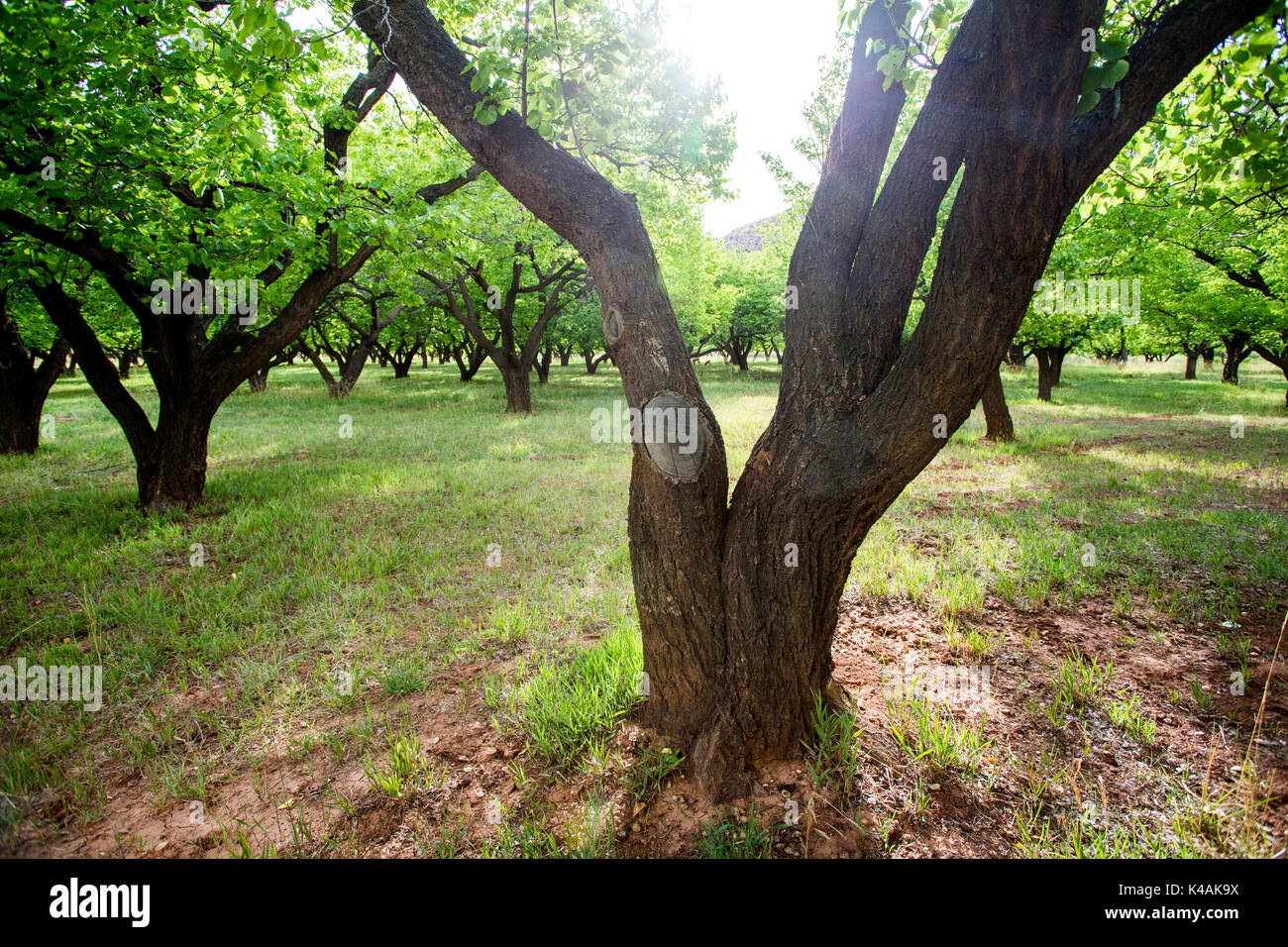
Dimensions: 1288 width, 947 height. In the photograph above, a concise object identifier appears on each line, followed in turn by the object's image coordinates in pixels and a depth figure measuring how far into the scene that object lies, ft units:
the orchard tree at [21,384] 34.83
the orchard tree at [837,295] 6.53
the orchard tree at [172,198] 15.62
